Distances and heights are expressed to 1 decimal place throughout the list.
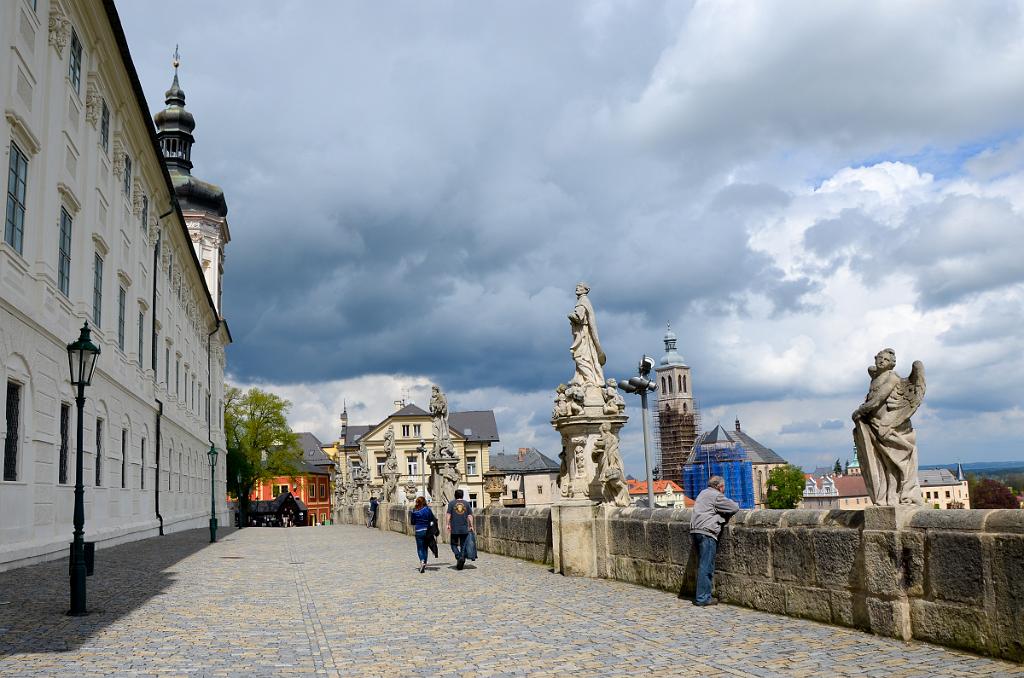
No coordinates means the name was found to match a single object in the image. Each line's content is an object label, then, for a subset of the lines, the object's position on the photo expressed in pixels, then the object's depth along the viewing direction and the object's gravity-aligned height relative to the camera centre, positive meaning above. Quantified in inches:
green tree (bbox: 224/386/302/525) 2837.1 +158.3
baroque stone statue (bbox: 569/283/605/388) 611.5 +83.7
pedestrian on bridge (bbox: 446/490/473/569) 643.5 -31.4
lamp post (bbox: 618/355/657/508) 794.2 +78.7
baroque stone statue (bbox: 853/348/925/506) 300.4 +9.4
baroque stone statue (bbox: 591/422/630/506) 539.5 +2.0
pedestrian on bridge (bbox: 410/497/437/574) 637.3 -30.2
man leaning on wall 394.0 -26.0
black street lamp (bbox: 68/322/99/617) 384.5 +35.8
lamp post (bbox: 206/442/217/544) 1188.9 -51.4
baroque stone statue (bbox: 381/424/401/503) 1521.9 +13.5
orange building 4232.3 +9.5
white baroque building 604.7 +191.1
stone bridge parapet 257.8 -35.7
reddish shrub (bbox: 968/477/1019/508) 3901.8 -161.8
